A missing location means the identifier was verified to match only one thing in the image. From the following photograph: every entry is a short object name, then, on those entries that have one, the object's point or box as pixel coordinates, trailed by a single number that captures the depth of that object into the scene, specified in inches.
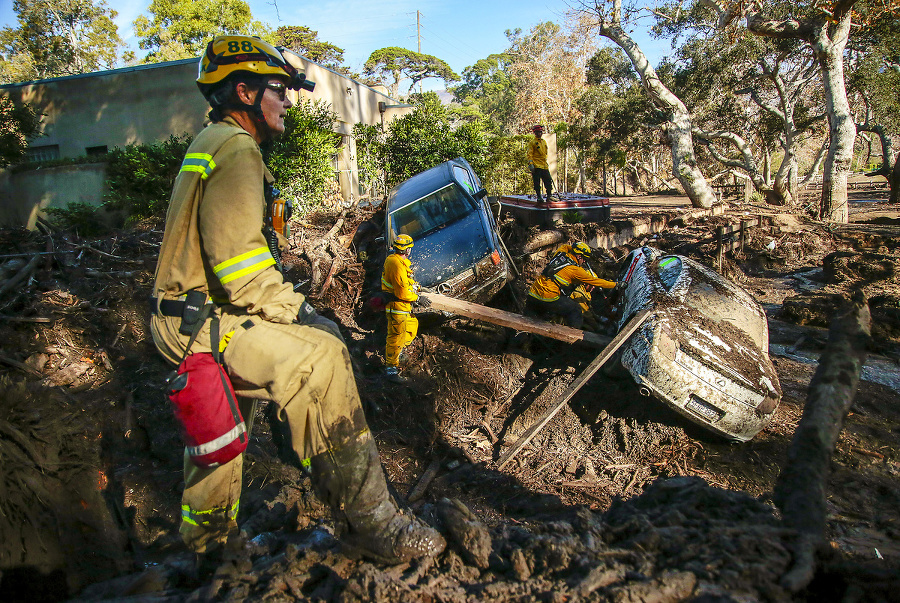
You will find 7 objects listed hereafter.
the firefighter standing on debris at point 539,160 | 429.7
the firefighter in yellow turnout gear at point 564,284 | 223.5
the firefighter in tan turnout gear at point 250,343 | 72.4
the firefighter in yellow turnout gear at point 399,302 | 210.5
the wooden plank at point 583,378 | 147.9
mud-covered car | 133.6
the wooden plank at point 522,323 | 171.8
